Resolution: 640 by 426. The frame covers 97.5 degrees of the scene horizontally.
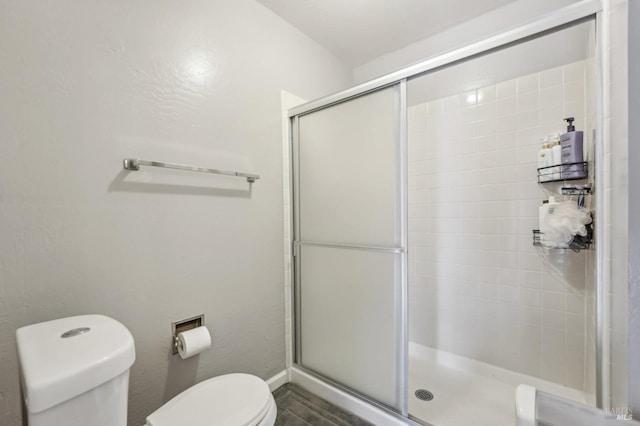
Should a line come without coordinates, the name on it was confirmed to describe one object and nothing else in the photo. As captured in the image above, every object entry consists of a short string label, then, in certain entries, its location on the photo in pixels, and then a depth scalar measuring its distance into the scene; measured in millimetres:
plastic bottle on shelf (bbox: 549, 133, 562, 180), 1524
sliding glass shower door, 1415
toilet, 614
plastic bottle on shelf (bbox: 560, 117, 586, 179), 1435
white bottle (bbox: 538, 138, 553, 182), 1582
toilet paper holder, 1312
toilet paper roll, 1253
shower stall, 1442
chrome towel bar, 1154
